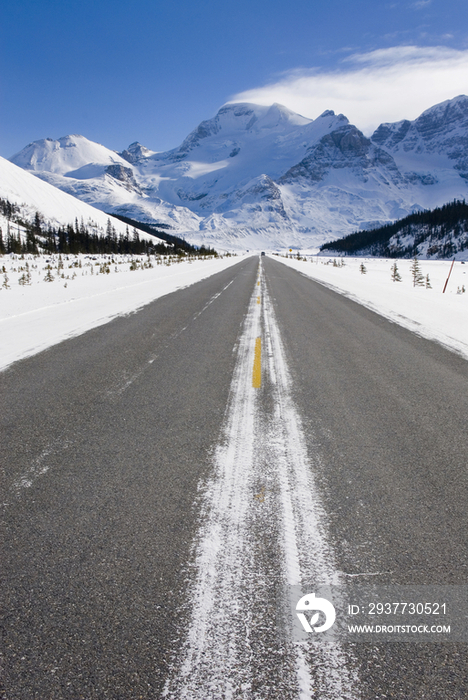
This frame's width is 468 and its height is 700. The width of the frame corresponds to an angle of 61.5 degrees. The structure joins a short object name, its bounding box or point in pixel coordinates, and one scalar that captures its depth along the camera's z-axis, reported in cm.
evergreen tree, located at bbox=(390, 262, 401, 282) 2484
